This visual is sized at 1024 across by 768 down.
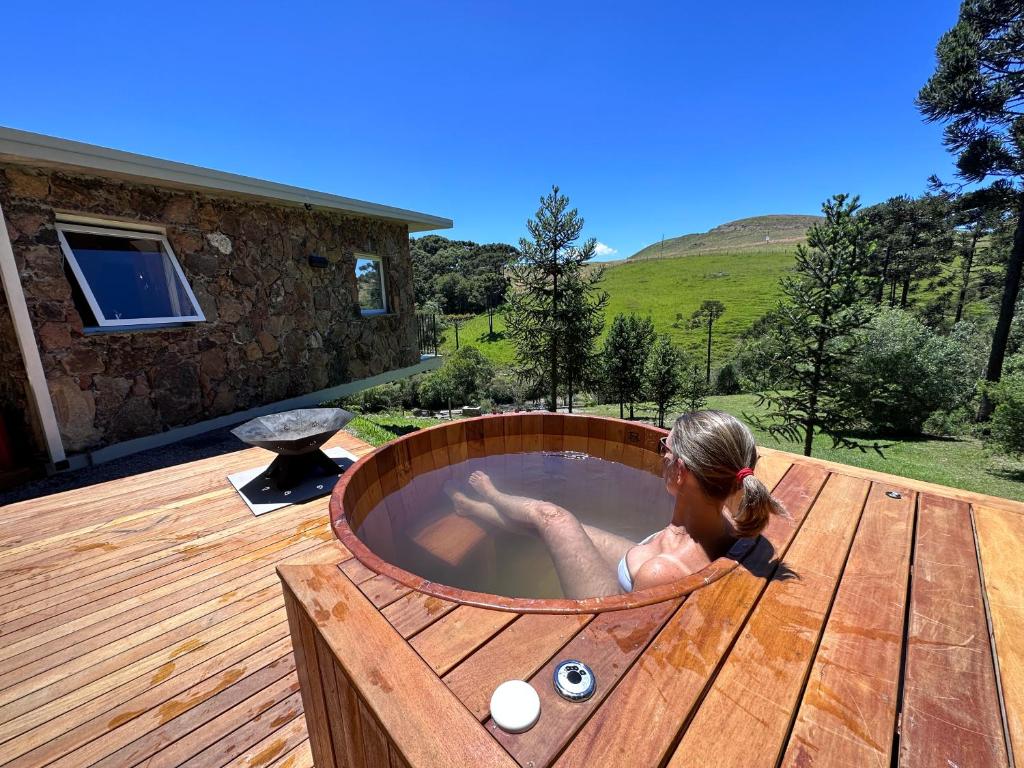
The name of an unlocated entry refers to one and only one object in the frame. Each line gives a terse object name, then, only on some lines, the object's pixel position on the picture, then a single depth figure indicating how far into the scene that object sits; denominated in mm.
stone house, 3096
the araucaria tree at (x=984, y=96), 7984
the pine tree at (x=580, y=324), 8367
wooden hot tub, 1105
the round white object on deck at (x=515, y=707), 722
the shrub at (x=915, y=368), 11633
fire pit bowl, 2465
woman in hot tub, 1214
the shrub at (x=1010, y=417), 7285
